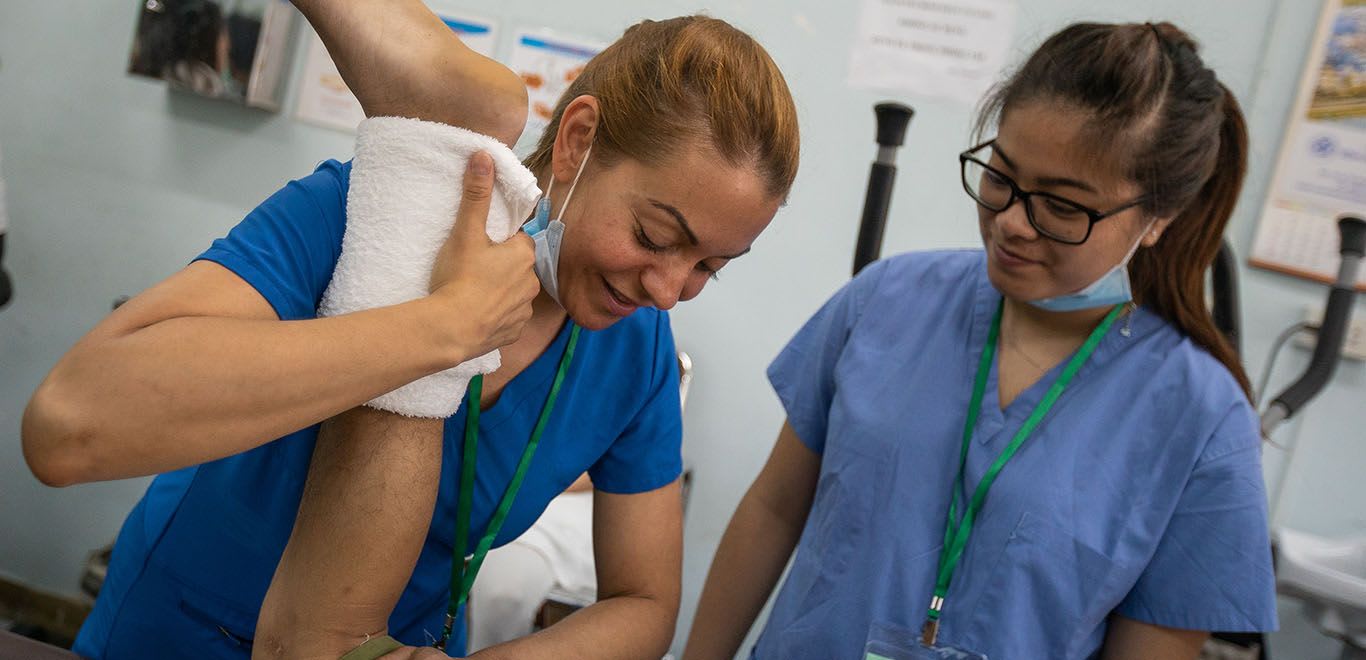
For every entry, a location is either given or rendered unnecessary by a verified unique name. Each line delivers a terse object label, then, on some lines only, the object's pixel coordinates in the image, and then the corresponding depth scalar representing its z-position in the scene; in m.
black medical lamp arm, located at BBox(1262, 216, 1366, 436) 1.97
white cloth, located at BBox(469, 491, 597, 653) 2.03
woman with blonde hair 0.70
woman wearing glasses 1.16
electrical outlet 2.25
